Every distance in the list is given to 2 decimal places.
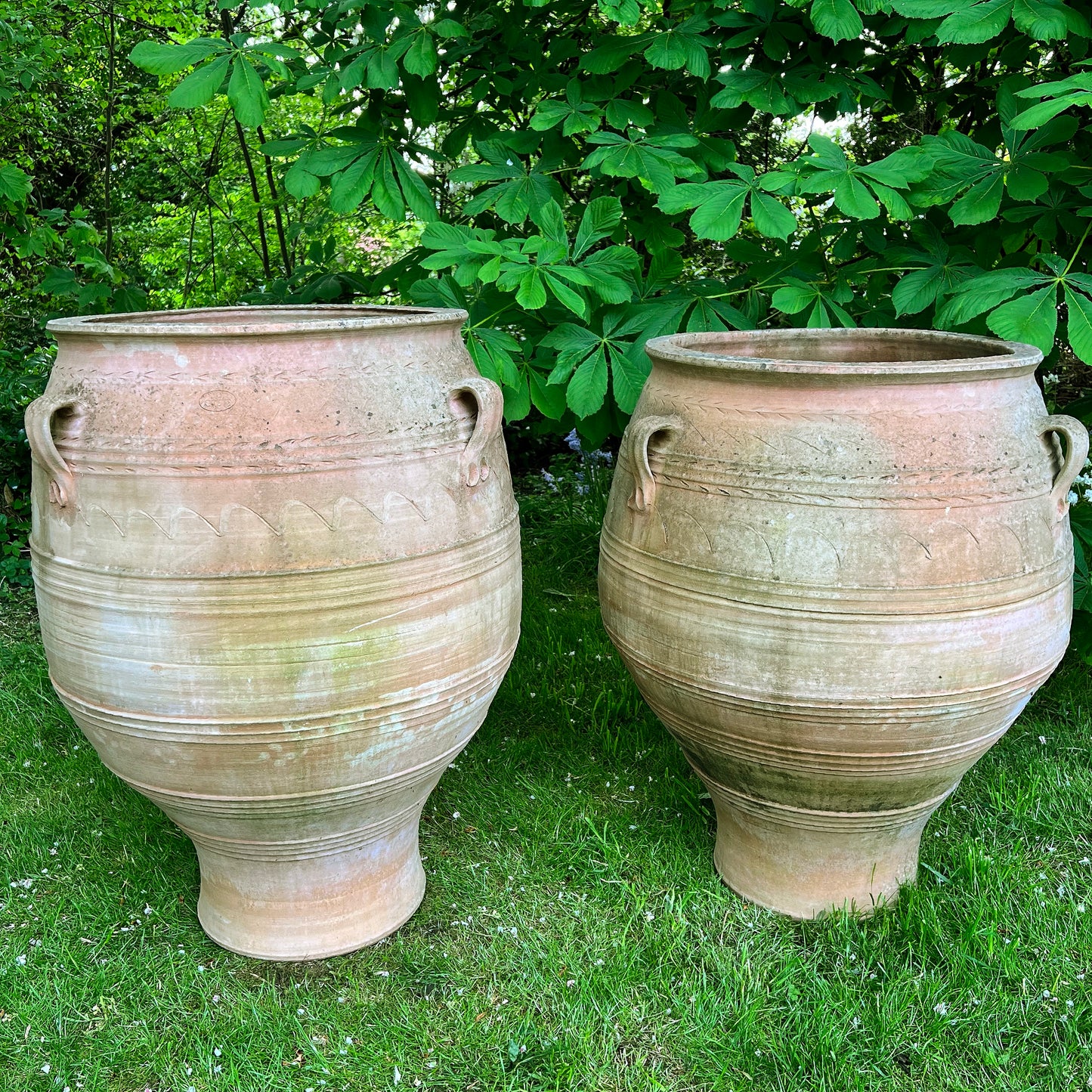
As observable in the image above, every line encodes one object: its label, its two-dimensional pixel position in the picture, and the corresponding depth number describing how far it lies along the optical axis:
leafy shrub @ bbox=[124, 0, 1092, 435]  2.21
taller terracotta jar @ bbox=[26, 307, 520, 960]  1.70
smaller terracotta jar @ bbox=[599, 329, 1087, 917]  1.80
